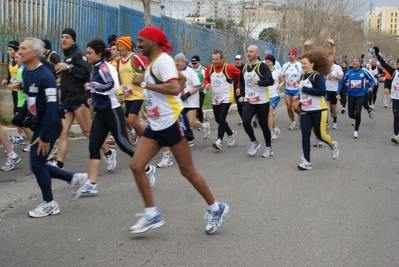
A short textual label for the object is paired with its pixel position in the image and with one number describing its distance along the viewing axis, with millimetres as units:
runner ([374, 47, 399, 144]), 12039
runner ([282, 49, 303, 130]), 13758
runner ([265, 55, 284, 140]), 12650
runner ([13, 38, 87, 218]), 5852
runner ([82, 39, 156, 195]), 6926
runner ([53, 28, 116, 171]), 7855
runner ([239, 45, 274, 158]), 9602
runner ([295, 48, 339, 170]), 8930
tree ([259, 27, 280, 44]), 40225
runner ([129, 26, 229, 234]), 5250
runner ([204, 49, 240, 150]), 10609
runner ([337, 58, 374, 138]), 13234
